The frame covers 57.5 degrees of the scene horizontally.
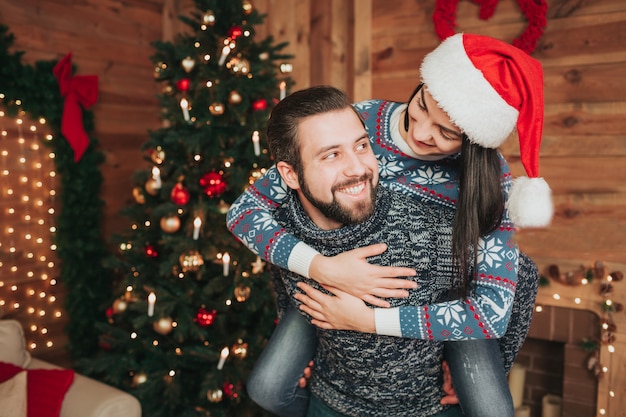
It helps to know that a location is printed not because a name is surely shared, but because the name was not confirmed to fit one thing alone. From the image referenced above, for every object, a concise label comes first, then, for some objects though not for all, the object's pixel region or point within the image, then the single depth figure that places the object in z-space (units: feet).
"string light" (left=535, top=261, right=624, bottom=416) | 8.73
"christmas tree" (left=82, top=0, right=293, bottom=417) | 8.45
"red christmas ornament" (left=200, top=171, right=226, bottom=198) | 8.46
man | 4.64
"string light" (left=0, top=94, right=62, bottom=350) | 10.05
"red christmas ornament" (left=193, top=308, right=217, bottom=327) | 8.52
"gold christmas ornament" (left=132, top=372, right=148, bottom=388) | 8.59
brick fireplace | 9.15
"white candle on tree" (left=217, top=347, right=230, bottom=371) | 8.38
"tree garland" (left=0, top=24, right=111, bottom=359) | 10.30
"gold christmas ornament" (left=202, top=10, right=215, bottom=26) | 8.78
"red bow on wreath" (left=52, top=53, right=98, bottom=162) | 10.33
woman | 4.46
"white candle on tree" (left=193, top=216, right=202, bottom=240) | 8.24
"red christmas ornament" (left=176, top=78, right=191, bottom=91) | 8.73
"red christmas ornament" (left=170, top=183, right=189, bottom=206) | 8.39
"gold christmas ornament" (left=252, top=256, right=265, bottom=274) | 8.66
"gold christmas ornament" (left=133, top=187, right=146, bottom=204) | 9.02
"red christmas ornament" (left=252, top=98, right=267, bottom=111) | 8.85
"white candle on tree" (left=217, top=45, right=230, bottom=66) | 8.64
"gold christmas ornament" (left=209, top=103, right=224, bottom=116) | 8.57
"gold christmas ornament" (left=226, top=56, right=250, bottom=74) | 8.69
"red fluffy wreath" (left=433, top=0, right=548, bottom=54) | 8.77
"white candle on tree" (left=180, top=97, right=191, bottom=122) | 8.53
